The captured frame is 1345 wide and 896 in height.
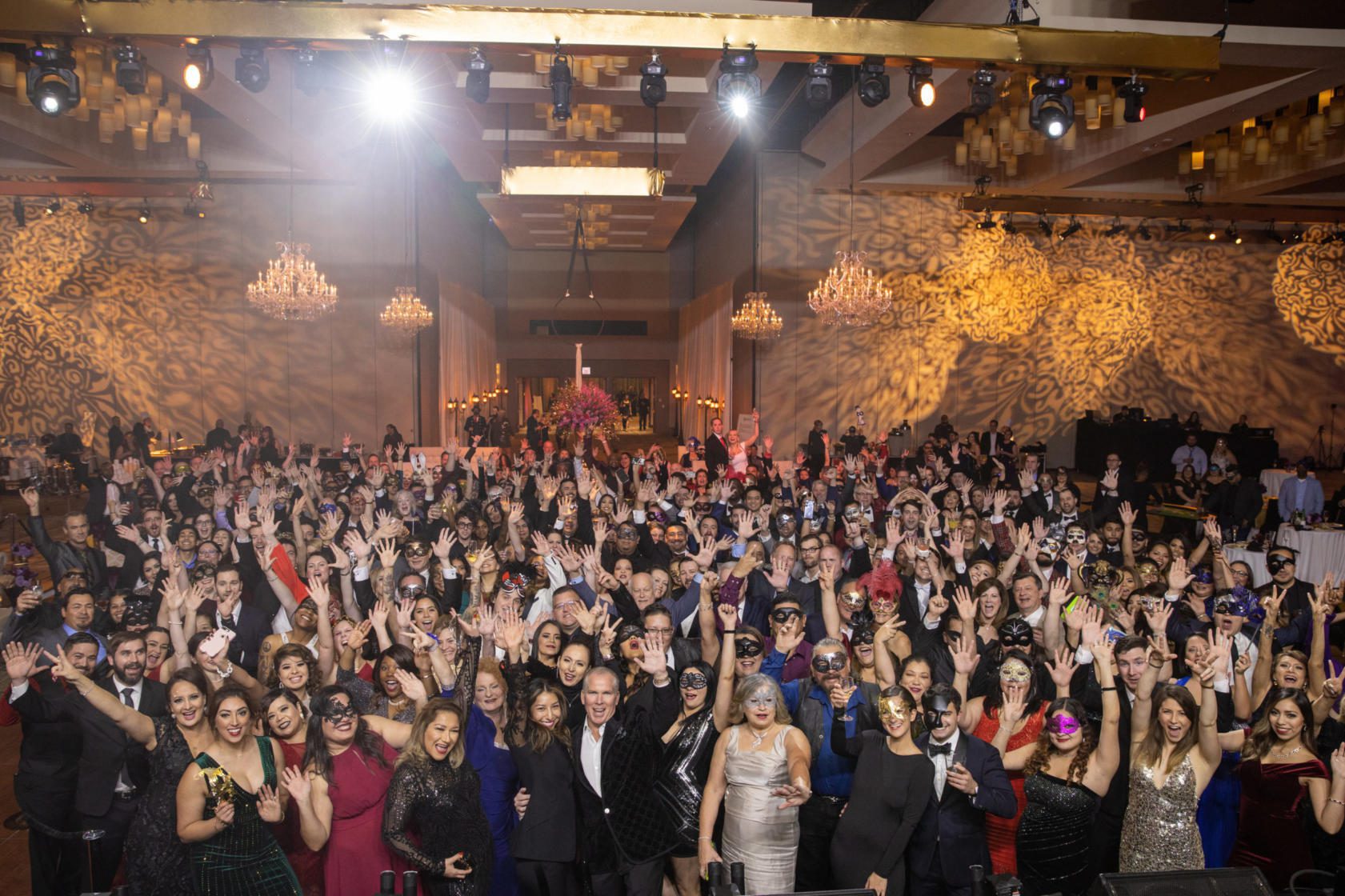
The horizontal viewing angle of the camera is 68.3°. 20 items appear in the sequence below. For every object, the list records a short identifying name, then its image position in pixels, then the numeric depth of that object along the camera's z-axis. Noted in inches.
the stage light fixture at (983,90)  244.2
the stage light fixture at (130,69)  221.8
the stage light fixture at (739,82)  221.5
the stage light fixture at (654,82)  239.9
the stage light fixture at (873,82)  236.2
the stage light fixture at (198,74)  235.1
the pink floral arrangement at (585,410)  557.3
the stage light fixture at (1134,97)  243.0
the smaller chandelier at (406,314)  553.3
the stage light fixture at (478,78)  237.5
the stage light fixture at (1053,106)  239.0
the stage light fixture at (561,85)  232.4
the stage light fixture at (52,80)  221.5
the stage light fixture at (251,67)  238.5
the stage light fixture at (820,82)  238.7
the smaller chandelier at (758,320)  592.4
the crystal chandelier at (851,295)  482.6
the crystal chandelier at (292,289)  484.4
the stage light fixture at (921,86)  240.1
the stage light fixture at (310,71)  239.0
